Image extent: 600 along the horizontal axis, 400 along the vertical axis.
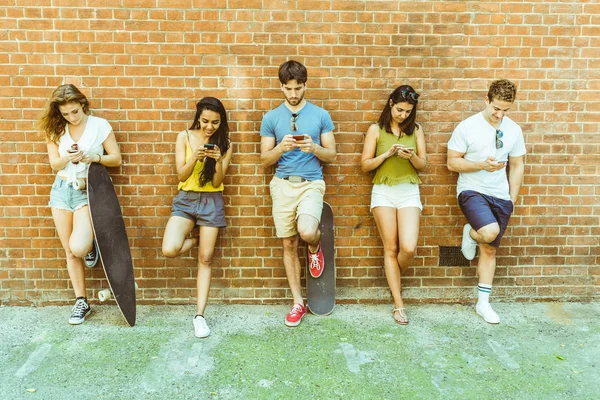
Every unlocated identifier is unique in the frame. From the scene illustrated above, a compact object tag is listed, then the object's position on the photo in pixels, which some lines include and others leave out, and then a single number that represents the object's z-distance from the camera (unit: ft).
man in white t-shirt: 14.96
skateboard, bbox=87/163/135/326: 14.52
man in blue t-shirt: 14.52
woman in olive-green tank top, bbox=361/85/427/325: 15.07
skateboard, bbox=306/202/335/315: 15.67
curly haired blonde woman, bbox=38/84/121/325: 14.44
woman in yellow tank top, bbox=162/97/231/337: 14.58
